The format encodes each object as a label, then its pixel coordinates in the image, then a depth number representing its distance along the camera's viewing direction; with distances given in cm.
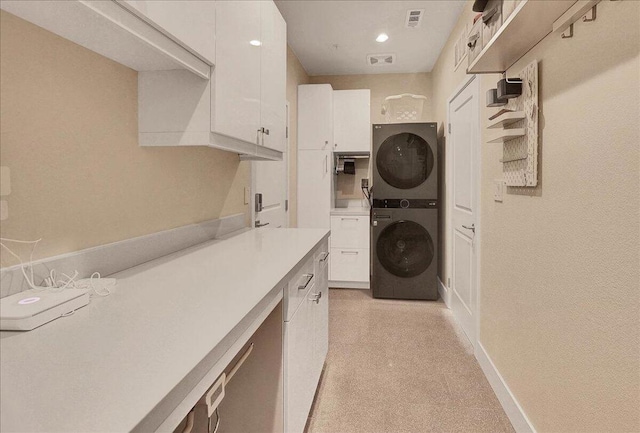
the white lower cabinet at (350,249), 421
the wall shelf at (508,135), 169
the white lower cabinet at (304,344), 132
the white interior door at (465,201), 267
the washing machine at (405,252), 388
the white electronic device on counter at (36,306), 78
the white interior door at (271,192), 278
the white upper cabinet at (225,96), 141
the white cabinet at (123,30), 88
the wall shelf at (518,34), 124
